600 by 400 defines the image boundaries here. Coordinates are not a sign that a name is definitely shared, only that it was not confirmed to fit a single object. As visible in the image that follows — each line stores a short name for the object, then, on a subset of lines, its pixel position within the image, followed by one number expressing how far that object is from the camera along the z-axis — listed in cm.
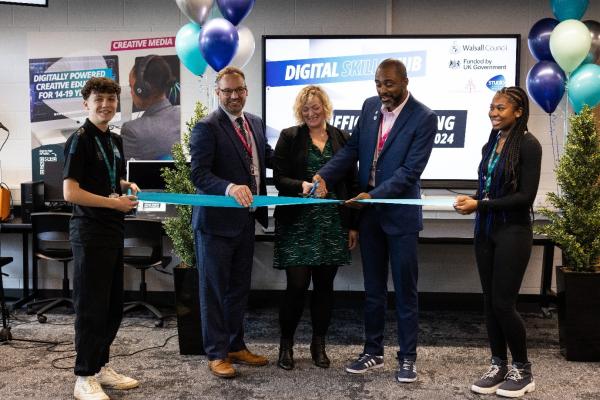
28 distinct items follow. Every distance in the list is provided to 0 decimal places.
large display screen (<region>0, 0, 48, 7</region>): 484
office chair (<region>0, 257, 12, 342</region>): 444
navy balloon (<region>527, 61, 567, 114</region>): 472
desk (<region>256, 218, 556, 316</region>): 508
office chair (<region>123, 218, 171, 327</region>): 496
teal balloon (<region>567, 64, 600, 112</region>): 450
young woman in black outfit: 329
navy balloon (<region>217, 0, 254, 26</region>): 450
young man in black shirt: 313
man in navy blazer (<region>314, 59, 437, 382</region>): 354
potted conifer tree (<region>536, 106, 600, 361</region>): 403
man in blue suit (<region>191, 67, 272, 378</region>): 357
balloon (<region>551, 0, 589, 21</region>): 464
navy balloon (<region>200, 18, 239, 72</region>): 437
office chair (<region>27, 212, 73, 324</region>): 507
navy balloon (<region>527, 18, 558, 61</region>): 481
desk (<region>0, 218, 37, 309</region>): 524
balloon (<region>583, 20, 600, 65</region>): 475
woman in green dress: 369
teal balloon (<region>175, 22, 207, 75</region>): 476
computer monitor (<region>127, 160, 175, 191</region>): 533
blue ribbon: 350
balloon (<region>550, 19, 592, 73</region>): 446
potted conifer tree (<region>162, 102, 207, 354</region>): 407
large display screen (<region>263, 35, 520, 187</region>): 547
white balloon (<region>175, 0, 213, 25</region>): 462
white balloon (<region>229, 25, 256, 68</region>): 480
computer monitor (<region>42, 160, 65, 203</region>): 553
